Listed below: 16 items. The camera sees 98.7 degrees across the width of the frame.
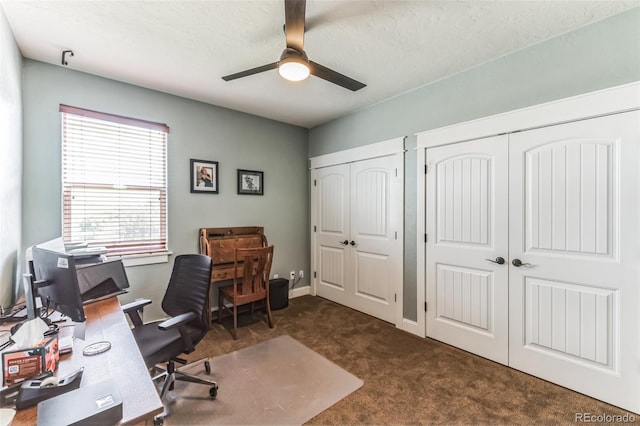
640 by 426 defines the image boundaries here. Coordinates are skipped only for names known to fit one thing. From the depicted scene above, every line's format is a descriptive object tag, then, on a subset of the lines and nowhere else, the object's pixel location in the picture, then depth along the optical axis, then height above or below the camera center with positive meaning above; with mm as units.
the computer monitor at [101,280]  1868 -485
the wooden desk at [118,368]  875 -631
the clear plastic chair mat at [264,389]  1782 -1325
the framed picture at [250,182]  3678 +403
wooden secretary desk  3244 -413
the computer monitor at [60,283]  1344 -363
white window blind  2580 +310
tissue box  984 -557
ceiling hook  2236 +1310
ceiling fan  1581 +1009
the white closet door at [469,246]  2371 -330
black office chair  1780 -787
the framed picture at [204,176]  3277 +431
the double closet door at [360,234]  3205 -298
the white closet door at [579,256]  1812 -329
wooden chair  2883 -768
